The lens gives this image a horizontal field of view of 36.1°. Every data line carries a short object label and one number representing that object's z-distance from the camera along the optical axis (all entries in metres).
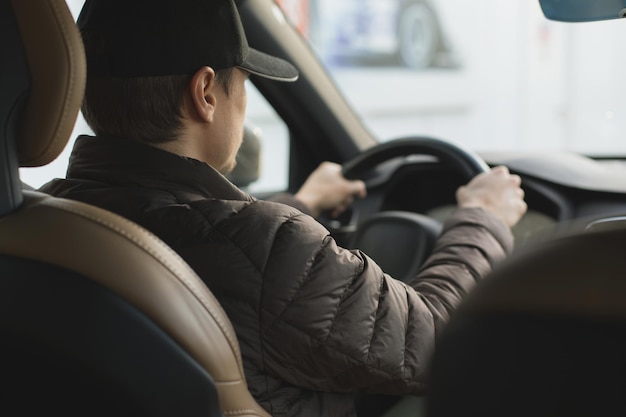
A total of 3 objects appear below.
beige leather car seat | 1.27
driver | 1.48
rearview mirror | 1.75
